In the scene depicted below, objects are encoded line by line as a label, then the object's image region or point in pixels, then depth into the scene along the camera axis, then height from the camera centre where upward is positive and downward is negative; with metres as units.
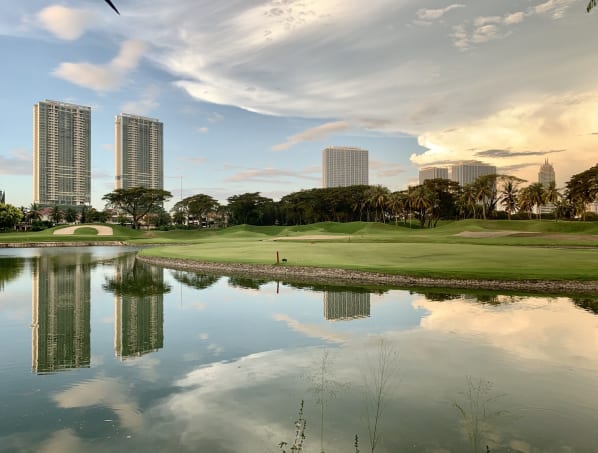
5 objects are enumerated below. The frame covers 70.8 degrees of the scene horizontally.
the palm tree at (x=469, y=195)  117.06 +7.21
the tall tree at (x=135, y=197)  128.75 +7.01
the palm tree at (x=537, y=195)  110.21 +6.87
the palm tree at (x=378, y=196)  123.40 +7.63
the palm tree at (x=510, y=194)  119.69 +7.72
